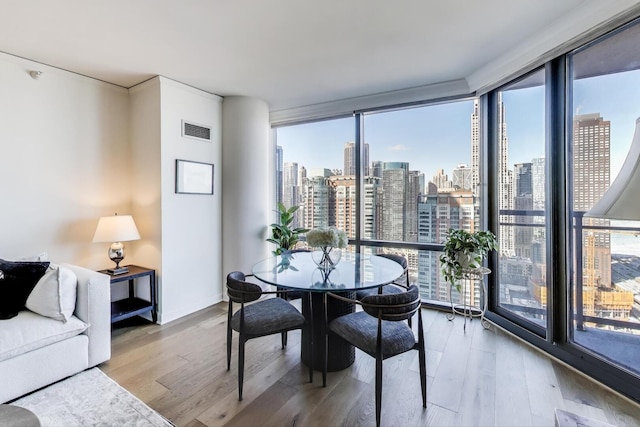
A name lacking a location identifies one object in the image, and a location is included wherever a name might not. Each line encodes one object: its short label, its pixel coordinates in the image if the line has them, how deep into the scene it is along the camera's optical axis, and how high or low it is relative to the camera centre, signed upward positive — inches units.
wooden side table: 113.3 -38.0
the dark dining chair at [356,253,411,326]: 101.6 -27.5
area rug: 68.2 -48.1
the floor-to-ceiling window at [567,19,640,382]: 77.8 +4.0
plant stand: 113.0 -38.8
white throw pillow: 83.4 -23.8
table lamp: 113.3 -7.9
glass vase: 97.3 -15.3
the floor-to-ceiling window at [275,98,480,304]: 132.6 +17.5
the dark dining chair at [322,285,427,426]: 66.7 -29.7
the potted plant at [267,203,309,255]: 156.0 -10.2
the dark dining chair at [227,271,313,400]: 76.3 -29.1
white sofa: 73.8 -35.8
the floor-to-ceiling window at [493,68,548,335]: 101.7 +5.3
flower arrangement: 91.4 -7.8
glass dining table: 79.7 -19.4
